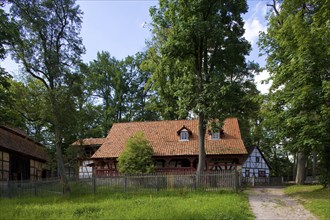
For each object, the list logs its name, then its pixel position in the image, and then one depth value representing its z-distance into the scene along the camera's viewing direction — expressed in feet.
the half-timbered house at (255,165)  143.89
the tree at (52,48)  86.53
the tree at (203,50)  87.35
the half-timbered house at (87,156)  150.00
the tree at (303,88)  65.16
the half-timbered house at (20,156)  102.12
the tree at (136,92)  193.64
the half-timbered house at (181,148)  116.06
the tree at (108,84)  194.39
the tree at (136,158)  100.37
